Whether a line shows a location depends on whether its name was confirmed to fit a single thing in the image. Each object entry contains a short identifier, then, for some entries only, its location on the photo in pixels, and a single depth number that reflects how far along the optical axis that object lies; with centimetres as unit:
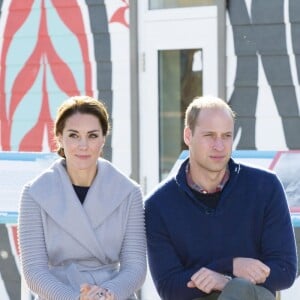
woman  572
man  558
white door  902
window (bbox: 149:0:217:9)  900
